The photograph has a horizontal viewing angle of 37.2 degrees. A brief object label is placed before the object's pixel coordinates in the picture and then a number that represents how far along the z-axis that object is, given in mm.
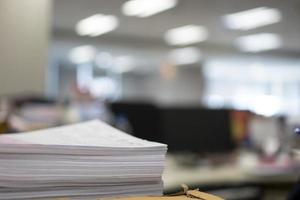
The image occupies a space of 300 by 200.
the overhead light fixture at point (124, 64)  13184
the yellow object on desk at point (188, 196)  446
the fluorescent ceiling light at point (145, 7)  7344
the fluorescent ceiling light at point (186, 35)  9453
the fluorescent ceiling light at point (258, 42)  10070
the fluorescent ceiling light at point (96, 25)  8453
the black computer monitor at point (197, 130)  2896
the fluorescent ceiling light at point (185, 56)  11828
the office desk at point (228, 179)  2037
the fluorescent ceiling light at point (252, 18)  7731
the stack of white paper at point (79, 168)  455
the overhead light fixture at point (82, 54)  11648
